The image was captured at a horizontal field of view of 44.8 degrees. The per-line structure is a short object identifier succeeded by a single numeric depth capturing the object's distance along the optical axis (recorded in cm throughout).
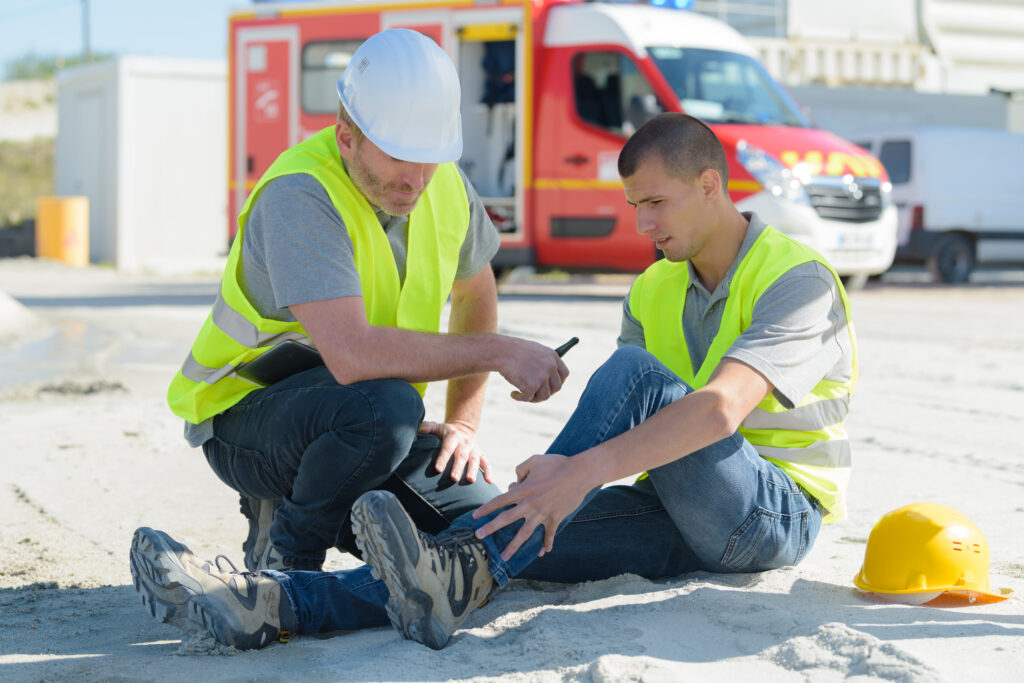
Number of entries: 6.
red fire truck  1057
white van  1473
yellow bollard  2083
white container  2050
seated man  258
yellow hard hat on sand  286
